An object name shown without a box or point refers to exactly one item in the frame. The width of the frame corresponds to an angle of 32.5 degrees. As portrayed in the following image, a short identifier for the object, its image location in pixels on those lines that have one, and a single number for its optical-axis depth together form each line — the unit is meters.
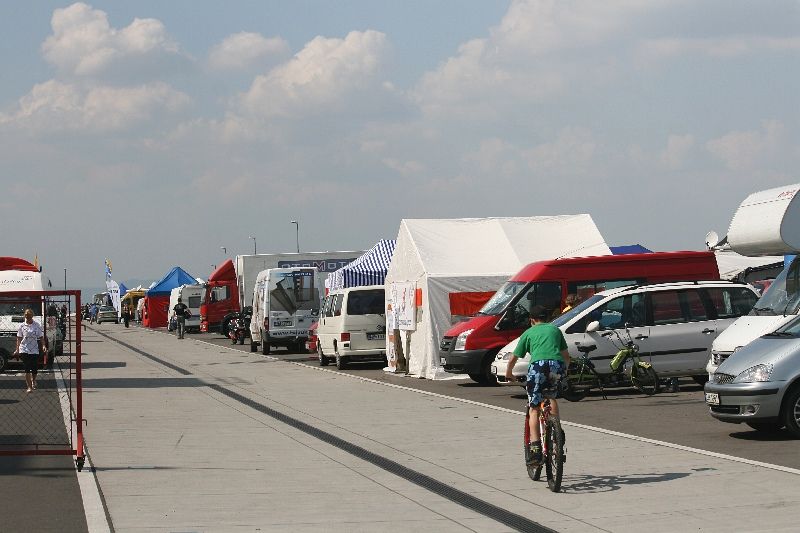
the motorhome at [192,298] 69.94
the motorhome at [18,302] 16.65
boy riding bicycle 11.73
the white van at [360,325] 33.19
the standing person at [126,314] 94.44
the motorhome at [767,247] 17.42
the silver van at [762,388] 14.66
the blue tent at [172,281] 82.19
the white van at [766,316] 17.66
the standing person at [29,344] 22.89
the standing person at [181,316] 59.84
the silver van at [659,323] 22.56
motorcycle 52.72
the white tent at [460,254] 28.36
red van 25.12
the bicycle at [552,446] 11.29
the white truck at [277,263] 52.47
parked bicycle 21.50
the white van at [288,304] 42.22
